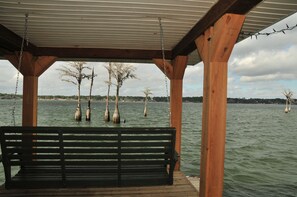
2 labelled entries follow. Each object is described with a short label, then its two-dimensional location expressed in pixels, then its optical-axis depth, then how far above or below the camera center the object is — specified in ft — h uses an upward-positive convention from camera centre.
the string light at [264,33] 9.65 +3.49
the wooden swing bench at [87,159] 10.53 -3.03
